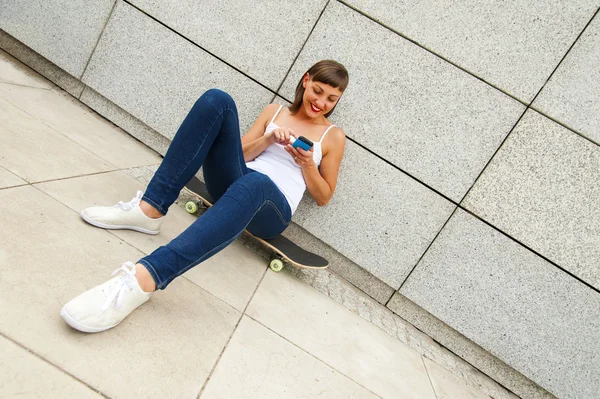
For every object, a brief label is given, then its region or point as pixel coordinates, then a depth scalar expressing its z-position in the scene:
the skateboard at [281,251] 2.38
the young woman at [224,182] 1.41
